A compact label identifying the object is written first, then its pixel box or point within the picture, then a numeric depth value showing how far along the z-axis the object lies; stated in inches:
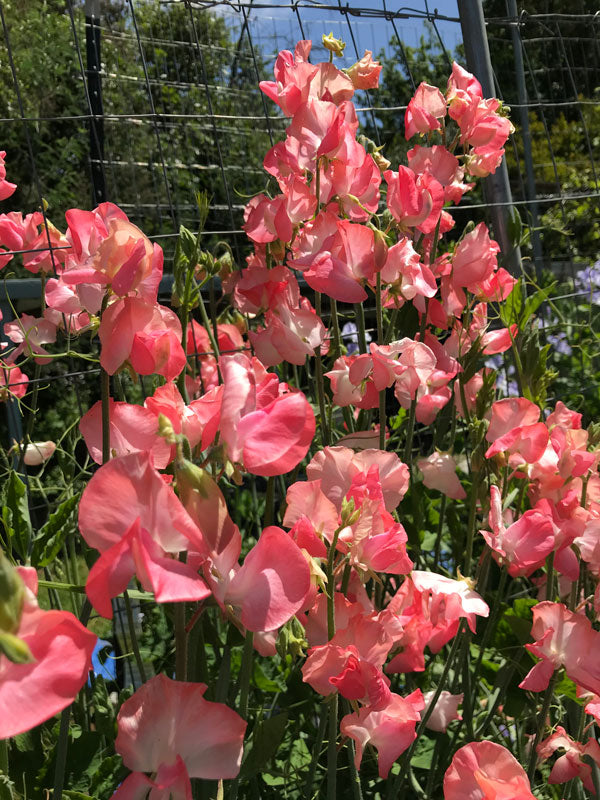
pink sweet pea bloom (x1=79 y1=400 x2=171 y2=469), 17.9
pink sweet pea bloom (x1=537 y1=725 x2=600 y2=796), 29.0
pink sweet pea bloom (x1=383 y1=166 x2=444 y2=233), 31.3
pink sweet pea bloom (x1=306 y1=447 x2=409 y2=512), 23.6
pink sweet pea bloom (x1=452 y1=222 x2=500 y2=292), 34.7
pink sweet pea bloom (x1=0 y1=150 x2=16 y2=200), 35.0
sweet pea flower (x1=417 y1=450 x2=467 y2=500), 35.7
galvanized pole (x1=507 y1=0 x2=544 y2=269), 70.5
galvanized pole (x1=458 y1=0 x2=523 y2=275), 55.1
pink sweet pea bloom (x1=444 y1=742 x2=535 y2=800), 19.9
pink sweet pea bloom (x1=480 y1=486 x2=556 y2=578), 26.8
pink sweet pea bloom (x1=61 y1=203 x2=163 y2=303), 20.1
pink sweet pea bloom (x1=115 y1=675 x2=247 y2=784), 16.5
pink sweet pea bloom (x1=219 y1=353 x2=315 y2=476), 16.8
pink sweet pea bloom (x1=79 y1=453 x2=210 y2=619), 14.0
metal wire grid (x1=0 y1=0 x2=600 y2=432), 148.9
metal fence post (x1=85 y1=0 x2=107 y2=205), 50.9
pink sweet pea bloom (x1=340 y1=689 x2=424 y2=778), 21.8
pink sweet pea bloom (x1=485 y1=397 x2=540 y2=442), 29.2
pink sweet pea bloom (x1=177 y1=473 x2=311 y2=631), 16.2
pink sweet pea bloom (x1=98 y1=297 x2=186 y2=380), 20.4
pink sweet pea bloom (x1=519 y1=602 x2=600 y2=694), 26.0
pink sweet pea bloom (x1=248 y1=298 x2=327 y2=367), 30.0
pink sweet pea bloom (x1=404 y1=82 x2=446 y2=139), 35.4
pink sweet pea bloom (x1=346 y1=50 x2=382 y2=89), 33.7
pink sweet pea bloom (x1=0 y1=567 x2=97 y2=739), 11.6
